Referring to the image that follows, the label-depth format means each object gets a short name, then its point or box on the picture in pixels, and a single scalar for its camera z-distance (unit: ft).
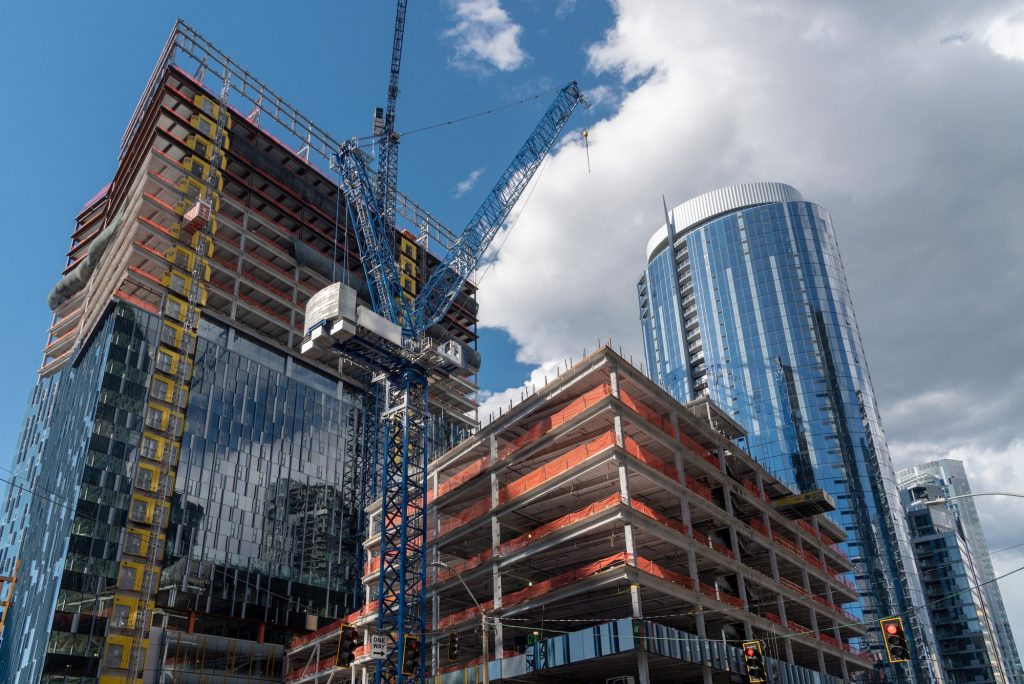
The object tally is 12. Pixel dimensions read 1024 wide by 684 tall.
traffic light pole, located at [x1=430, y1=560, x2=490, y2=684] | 114.32
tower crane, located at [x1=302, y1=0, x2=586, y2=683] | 205.77
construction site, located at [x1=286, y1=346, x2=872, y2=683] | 162.81
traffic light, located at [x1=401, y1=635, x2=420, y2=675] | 114.11
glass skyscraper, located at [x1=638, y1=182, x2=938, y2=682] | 440.86
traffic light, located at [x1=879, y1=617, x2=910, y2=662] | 98.73
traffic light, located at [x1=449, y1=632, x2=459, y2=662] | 113.35
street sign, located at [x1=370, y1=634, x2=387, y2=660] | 186.70
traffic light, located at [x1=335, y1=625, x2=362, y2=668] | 108.99
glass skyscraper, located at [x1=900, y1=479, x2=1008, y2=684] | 516.73
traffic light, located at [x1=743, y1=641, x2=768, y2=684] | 104.58
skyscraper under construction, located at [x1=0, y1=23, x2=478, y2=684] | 251.60
